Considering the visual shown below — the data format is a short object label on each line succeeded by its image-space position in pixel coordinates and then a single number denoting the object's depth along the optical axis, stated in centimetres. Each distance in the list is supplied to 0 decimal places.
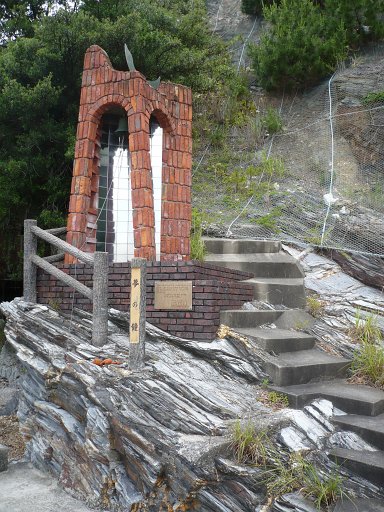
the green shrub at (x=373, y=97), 1073
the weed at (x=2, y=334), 825
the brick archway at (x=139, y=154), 612
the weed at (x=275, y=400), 469
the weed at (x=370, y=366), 522
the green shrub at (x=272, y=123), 1127
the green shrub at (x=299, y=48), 1180
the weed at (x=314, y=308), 661
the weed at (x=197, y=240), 697
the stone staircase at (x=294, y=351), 421
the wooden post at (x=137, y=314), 480
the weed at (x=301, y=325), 612
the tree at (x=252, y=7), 1576
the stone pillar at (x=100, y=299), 521
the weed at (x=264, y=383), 497
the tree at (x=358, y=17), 1198
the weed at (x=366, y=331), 600
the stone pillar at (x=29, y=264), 625
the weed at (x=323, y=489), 366
